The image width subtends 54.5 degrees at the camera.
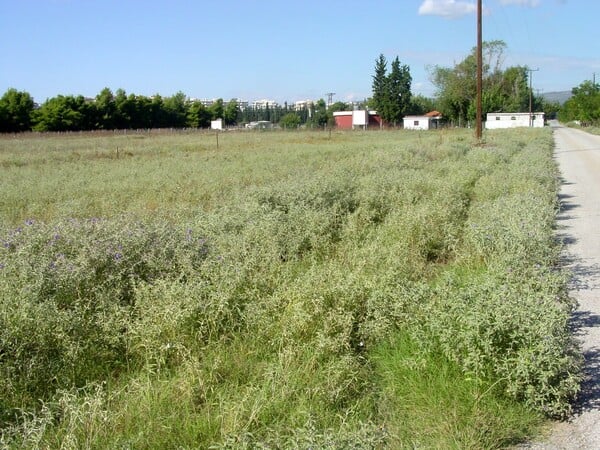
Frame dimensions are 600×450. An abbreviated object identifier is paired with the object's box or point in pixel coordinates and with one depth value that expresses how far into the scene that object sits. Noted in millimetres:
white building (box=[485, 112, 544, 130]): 86812
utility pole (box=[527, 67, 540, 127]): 85950
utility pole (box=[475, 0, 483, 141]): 29922
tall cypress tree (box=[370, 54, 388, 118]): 100062
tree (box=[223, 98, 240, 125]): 111625
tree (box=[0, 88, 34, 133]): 65688
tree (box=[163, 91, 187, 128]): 91812
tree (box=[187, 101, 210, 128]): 97312
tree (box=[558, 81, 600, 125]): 77188
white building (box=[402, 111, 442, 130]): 92125
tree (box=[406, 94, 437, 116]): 106894
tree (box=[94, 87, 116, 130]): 75000
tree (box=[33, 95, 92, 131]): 68562
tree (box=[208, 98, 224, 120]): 104375
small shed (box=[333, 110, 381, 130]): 99250
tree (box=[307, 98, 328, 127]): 113962
